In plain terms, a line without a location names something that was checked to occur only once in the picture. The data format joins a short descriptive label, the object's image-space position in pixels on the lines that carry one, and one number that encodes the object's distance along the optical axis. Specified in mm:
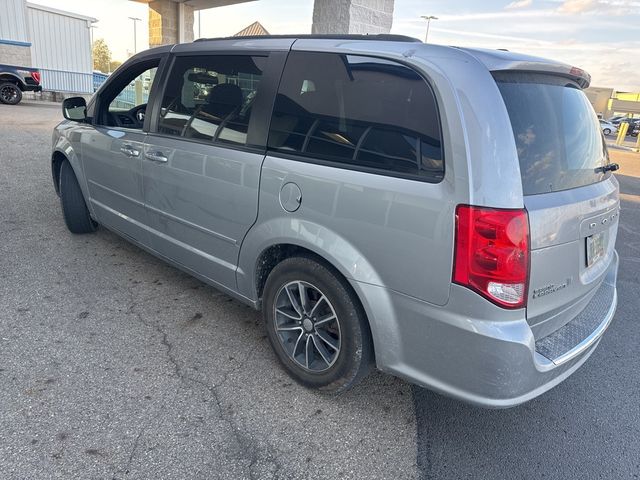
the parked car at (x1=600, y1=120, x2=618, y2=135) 36250
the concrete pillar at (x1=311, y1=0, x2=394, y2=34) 6766
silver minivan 1939
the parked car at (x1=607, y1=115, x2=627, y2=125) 44738
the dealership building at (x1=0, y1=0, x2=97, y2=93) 21750
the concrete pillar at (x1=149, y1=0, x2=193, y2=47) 13641
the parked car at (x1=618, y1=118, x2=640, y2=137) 40656
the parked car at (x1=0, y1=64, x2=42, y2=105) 18734
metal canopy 12318
